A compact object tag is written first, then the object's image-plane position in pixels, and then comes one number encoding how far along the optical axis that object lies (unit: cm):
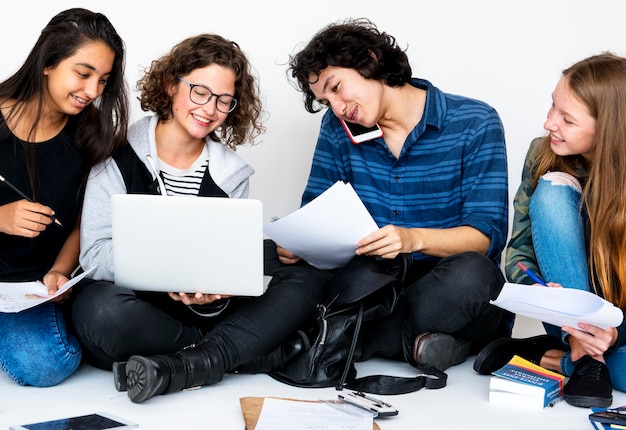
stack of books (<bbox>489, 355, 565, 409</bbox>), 221
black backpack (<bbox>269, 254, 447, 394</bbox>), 233
